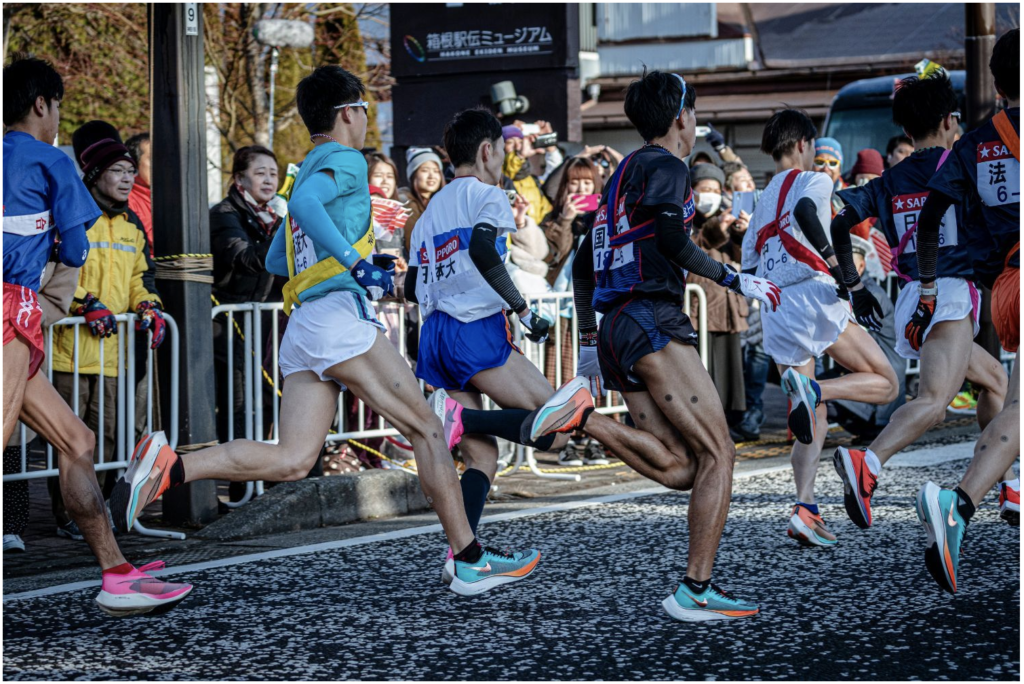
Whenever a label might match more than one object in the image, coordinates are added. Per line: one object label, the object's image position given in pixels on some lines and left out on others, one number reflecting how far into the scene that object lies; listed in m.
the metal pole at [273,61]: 18.03
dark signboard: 13.13
